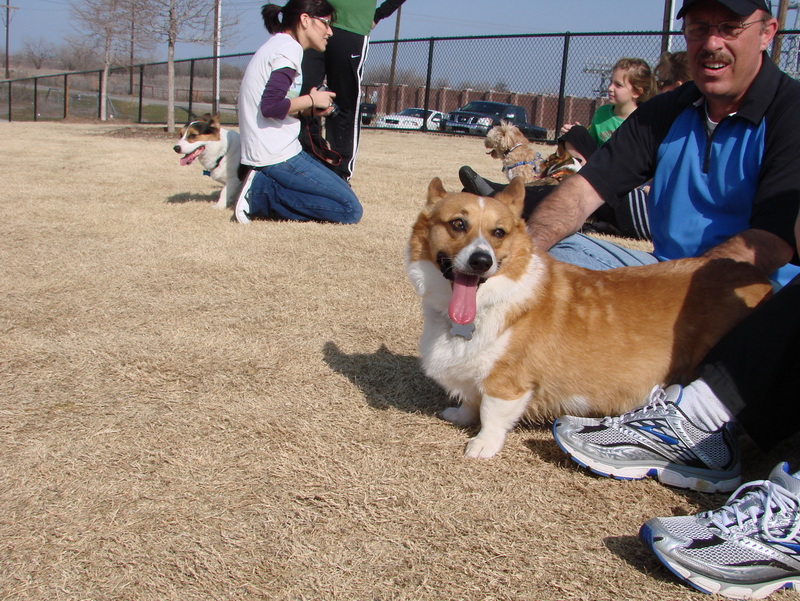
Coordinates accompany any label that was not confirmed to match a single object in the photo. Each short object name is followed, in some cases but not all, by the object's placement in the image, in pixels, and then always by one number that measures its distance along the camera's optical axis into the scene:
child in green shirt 5.56
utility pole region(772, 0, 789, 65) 10.90
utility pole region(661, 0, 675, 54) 13.99
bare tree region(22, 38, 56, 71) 54.28
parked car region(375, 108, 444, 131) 17.64
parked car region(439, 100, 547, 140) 14.91
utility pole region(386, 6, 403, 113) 17.10
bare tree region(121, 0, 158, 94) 15.98
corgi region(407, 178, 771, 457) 2.21
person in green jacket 6.45
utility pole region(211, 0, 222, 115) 19.55
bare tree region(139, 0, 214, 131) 15.79
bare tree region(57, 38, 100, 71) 47.55
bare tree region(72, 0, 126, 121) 18.33
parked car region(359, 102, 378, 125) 19.28
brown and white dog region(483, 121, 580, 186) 7.15
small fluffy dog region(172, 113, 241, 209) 6.57
